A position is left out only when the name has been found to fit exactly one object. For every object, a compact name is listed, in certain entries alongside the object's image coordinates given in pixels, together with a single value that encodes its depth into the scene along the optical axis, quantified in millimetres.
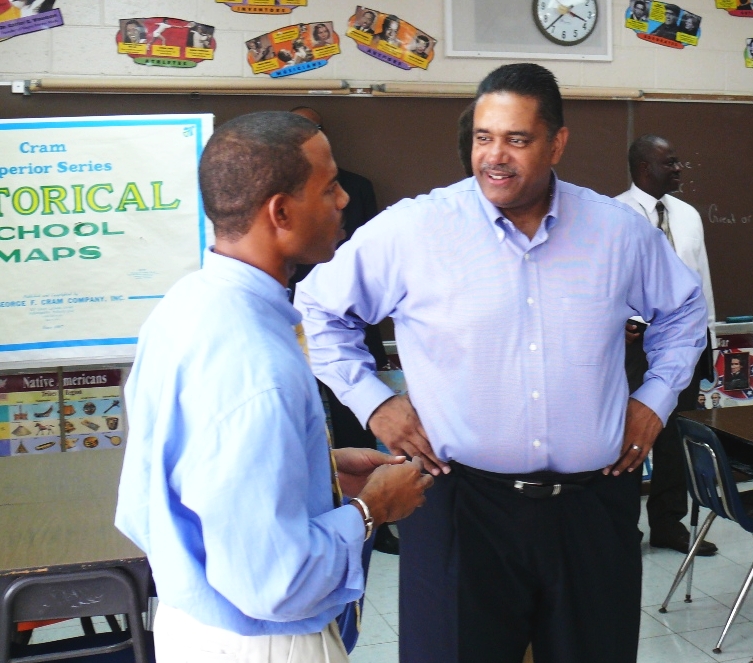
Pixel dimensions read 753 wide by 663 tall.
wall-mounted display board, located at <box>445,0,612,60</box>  4469
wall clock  4574
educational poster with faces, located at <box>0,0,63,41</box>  3959
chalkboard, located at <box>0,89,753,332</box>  4184
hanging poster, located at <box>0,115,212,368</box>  3695
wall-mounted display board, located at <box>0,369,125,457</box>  4234
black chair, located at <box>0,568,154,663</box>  2008
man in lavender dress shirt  1825
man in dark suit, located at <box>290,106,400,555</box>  4277
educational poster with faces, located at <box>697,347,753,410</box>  5094
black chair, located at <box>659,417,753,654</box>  3166
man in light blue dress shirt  1106
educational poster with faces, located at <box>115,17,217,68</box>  4098
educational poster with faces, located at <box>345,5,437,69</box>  4348
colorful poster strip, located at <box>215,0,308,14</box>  4203
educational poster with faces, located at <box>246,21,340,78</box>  4246
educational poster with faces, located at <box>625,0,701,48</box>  4777
